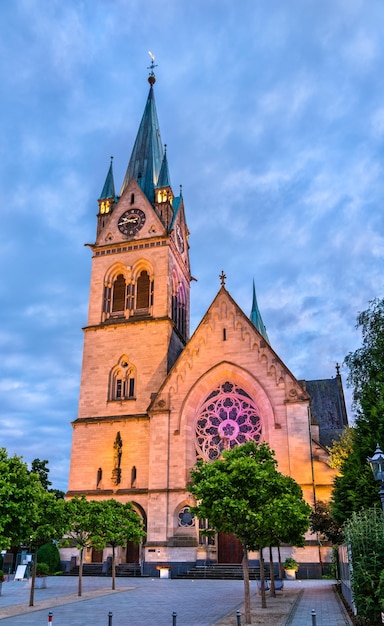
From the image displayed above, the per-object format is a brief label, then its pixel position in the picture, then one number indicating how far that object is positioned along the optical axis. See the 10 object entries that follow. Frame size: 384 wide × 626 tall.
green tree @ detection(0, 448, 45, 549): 16.05
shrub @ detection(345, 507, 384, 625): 13.29
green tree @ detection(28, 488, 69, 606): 21.44
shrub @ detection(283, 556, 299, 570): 31.59
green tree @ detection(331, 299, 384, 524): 20.72
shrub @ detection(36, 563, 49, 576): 33.28
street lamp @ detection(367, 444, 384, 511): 14.40
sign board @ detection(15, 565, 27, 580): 33.97
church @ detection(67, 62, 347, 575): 35.78
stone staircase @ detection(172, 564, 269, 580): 32.84
